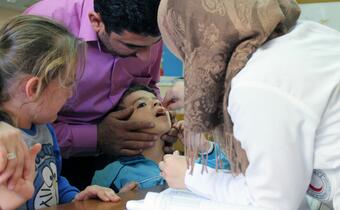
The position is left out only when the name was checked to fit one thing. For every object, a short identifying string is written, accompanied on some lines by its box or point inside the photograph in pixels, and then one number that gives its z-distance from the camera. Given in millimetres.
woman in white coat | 604
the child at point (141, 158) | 1212
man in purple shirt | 1279
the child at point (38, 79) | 906
